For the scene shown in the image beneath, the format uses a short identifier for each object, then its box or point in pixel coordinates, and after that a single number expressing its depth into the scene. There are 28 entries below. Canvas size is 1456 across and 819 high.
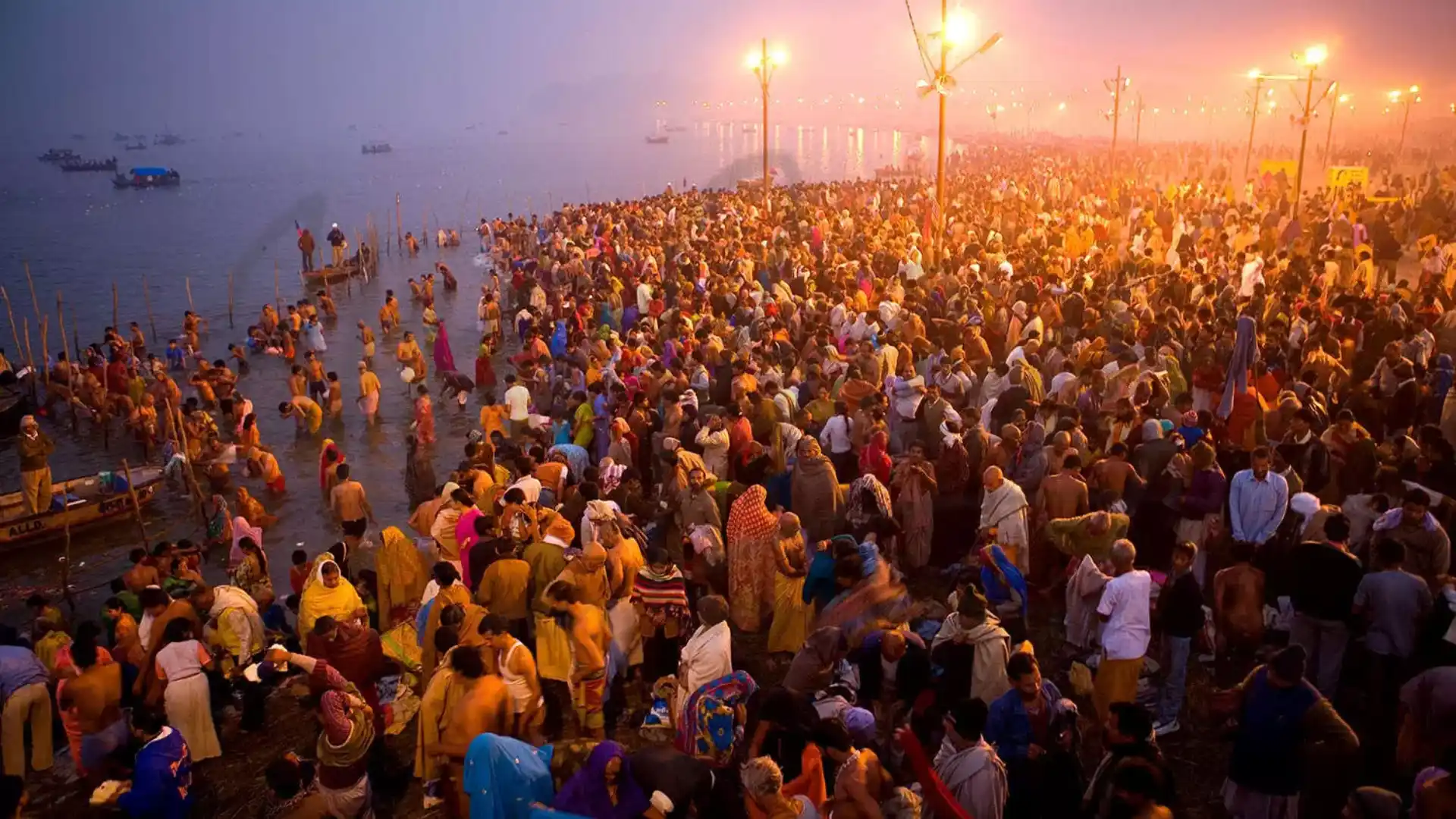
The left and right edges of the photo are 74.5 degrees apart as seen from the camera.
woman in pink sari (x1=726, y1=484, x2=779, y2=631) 7.15
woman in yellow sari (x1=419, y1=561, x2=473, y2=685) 6.23
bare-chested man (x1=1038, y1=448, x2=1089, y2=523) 7.30
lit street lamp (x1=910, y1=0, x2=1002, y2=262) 16.62
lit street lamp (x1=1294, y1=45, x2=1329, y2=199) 23.27
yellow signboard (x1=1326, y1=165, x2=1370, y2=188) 27.16
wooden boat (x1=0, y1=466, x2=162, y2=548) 11.68
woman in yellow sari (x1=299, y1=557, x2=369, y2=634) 6.83
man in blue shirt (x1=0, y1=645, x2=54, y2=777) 6.47
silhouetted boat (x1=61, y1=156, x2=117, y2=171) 122.38
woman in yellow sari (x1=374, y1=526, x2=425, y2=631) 7.40
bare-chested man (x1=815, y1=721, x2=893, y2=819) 4.25
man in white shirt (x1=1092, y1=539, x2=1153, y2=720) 5.66
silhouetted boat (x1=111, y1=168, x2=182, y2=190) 100.81
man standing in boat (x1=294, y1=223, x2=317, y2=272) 34.31
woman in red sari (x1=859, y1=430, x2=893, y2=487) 8.59
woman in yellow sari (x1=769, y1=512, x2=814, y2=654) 6.93
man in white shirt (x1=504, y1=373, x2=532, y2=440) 12.88
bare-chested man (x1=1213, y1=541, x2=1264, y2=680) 6.04
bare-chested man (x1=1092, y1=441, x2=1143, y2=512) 7.47
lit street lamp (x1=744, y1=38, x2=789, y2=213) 27.19
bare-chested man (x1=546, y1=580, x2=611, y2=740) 6.06
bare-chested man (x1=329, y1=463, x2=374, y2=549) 9.60
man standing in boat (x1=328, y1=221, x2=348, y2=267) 34.09
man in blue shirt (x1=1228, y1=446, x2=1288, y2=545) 6.94
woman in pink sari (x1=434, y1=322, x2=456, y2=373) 18.36
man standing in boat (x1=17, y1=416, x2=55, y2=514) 11.86
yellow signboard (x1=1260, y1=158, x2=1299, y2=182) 31.45
